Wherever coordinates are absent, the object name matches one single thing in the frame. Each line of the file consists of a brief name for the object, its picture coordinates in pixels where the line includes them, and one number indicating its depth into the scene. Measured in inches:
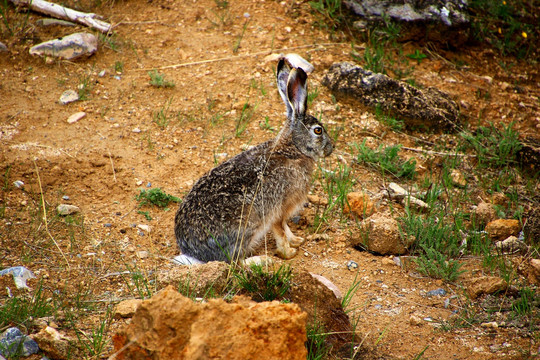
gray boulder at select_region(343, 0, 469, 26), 657.0
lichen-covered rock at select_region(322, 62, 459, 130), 565.3
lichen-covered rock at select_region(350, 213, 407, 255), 392.5
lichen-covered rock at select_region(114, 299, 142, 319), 284.4
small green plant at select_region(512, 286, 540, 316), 321.7
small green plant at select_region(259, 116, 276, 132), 538.3
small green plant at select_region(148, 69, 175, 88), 577.9
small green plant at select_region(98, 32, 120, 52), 620.7
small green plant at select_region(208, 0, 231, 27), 675.4
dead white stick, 628.1
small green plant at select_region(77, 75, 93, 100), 560.7
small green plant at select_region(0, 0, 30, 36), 608.1
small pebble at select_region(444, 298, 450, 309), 341.7
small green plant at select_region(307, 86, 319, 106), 566.2
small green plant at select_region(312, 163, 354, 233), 438.3
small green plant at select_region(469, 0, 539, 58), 690.2
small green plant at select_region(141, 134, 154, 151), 507.8
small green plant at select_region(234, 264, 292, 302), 301.0
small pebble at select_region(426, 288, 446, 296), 355.6
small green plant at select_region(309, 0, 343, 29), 677.3
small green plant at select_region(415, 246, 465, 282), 366.0
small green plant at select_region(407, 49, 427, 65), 655.8
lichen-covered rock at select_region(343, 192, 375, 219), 442.0
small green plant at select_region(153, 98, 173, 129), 538.3
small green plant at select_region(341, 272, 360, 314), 301.1
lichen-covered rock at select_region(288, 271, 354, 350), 278.2
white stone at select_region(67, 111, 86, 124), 529.0
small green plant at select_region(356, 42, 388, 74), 619.8
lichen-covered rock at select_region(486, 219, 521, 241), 418.6
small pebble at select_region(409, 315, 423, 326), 318.0
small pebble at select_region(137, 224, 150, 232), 419.2
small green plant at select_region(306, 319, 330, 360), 262.8
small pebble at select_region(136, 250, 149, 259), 382.3
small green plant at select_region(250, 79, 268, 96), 579.8
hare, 375.6
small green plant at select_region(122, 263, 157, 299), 301.9
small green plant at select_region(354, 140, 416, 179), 502.6
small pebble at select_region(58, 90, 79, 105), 551.9
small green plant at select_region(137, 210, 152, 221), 432.5
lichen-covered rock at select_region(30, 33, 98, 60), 593.6
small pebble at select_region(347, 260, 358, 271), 385.1
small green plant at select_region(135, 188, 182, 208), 441.7
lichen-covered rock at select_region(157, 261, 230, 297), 304.2
